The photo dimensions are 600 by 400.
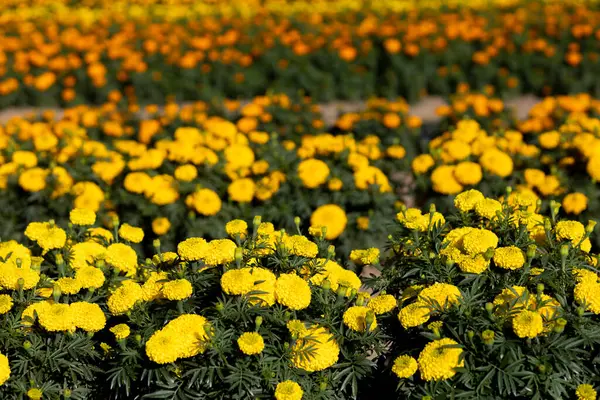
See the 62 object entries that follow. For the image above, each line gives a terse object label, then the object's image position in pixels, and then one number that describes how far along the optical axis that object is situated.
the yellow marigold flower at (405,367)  2.50
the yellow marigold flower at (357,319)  2.68
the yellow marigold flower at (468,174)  4.61
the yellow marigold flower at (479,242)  2.80
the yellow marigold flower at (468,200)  3.12
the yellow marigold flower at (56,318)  2.70
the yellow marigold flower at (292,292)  2.70
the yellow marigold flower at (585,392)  2.41
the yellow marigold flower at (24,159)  4.91
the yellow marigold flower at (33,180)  4.78
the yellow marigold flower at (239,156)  4.91
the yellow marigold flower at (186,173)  4.71
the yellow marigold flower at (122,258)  3.18
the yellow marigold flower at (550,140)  5.00
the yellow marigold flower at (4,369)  2.56
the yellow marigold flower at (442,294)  2.64
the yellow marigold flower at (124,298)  2.80
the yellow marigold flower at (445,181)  4.64
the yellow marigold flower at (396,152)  5.26
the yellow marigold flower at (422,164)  4.86
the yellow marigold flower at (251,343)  2.50
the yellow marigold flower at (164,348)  2.53
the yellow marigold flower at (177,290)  2.71
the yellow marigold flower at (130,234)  3.45
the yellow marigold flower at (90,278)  2.96
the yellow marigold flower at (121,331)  2.69
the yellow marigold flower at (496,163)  4.73
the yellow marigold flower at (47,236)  3.26
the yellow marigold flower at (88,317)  2.75
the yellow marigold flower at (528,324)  2.43
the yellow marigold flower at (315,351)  2.59
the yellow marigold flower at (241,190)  4.68
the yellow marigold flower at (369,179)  4.76
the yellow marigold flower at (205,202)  4.61
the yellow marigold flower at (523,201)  3.19
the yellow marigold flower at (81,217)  3.44
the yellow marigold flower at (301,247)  2.96
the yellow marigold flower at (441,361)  2.46
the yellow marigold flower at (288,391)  2.46
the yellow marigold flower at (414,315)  2.61
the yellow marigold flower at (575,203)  4.56
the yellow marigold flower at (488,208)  3.04
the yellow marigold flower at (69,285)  2.92
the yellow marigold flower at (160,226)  4.65
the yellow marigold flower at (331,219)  4.54
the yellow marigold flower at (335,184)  4.69
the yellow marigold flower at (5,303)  2.76
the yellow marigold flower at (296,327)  2.59
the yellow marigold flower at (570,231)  2.88
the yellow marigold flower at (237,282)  2.68
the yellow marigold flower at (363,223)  4.68
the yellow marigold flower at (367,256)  3.03
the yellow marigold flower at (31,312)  2.77
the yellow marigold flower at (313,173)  4.71
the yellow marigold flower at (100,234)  3.57
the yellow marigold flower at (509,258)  2.72
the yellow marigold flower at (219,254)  2.85
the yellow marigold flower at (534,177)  4.77
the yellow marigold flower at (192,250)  2.87
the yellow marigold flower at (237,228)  3.01
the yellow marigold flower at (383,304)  2.79
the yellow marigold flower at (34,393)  2.59
